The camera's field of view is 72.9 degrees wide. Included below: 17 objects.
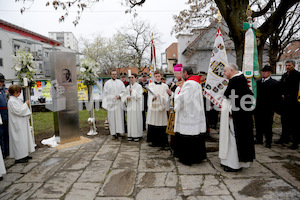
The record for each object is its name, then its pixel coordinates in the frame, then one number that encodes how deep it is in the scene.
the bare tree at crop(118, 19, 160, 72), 26.98
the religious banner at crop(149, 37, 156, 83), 5.87
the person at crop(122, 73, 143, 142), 6.27
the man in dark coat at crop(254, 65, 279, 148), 5.37
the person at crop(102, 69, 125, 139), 6.55
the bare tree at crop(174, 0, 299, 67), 7.25
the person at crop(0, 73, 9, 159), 5.04
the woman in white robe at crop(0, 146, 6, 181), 3.80
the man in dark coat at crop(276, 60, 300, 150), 5.23
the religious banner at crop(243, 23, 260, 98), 5.01
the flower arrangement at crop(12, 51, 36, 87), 5.56
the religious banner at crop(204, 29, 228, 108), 5.52
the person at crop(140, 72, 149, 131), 7.88
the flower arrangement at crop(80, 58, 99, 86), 6.91
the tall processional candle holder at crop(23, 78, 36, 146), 5.35
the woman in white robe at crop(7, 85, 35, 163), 4.54
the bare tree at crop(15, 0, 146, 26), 6.34
